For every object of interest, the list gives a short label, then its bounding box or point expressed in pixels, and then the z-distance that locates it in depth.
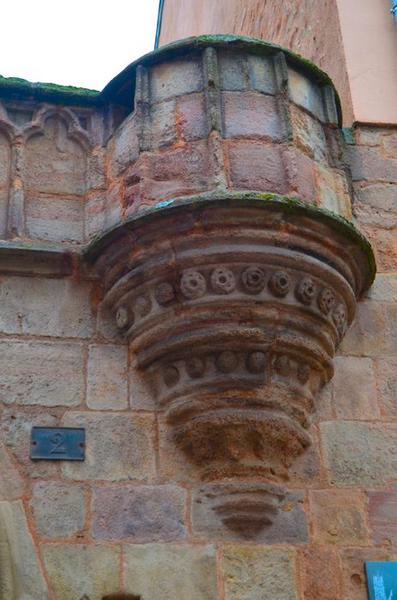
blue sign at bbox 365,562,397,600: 3.69
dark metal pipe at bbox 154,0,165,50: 12.26
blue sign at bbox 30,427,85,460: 3.73
